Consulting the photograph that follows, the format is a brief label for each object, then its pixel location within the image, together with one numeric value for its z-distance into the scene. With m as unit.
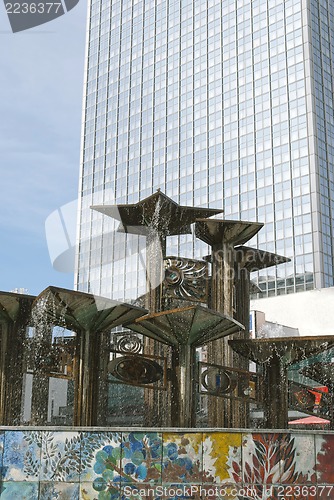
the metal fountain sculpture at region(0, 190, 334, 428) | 15.81
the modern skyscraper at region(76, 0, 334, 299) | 70.62
